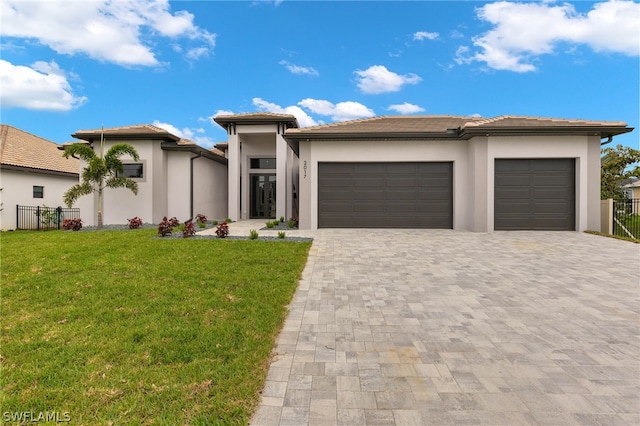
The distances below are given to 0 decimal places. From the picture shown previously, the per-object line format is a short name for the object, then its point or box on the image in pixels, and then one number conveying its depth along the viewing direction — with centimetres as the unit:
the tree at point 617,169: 1856
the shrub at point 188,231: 1030
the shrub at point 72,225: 1285
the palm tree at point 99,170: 1318
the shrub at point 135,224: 1319
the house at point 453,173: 1187
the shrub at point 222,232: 1018
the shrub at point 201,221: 1371
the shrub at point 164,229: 1041
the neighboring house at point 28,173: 1537
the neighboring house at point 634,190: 3318
